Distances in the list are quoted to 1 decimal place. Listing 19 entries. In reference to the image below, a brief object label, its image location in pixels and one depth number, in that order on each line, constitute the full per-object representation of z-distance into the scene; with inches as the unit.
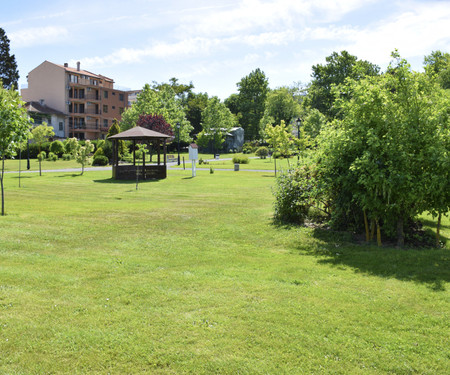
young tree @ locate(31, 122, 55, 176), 1514.5
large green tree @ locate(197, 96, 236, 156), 2812.5
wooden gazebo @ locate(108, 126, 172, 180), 1042.7
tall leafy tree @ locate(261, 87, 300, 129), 3366.1
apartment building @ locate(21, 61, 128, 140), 2625.5
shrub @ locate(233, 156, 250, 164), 1801.2
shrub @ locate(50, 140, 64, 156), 1755.7
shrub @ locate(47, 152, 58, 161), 1660.9
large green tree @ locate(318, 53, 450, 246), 324.5
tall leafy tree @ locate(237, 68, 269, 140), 3442.4
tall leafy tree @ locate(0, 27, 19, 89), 2357.3
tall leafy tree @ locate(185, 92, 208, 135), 3297.2
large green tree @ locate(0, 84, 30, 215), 439.2
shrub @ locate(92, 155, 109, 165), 1565.0
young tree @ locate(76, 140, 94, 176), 1177.4
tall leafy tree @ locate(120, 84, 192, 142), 2235.5
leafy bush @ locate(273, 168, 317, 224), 434.6
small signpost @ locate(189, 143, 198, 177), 1132.5
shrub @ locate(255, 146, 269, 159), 2420.0
